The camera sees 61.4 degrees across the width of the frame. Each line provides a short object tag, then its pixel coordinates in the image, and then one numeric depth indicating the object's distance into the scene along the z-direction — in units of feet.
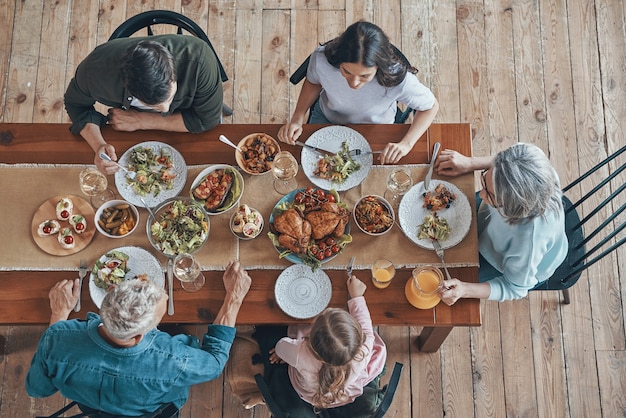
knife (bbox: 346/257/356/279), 6.52
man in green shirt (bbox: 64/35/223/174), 6.23
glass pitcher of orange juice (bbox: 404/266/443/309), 6.31
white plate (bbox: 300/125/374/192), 6.88
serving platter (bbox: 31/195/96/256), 6.59
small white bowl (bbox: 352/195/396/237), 6.60
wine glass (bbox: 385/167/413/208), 6.84
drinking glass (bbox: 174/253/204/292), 6.51
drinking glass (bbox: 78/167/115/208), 6.79
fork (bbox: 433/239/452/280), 6.55
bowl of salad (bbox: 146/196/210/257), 6.53
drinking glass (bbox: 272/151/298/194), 6.87
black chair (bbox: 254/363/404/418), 6.26
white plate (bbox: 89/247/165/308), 6.49
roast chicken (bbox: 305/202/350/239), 6.45
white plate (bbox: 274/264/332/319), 6.44
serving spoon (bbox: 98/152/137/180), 6.77
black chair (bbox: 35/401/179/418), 6.36
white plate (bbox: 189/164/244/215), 6.73
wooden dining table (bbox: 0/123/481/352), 6.43
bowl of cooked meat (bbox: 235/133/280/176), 6.90
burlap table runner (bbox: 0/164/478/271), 6.59
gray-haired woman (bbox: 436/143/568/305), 5.81
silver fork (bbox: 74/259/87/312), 6.40
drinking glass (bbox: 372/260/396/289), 6.46
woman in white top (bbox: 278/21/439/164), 6.45
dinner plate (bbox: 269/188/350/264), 6.51
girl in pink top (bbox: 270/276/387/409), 5.86
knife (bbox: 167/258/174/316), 6.42
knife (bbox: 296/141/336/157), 7.02
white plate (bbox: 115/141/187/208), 6.79
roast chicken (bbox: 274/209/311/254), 6.42
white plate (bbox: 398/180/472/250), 6.62
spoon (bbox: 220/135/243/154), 6.86
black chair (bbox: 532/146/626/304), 7.43
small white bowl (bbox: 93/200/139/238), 6.59
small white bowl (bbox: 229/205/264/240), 6.51
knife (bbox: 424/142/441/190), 6.79
